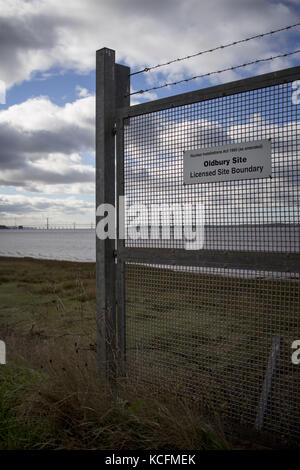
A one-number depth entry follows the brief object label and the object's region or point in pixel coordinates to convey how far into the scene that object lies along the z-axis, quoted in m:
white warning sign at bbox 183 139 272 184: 3.77
